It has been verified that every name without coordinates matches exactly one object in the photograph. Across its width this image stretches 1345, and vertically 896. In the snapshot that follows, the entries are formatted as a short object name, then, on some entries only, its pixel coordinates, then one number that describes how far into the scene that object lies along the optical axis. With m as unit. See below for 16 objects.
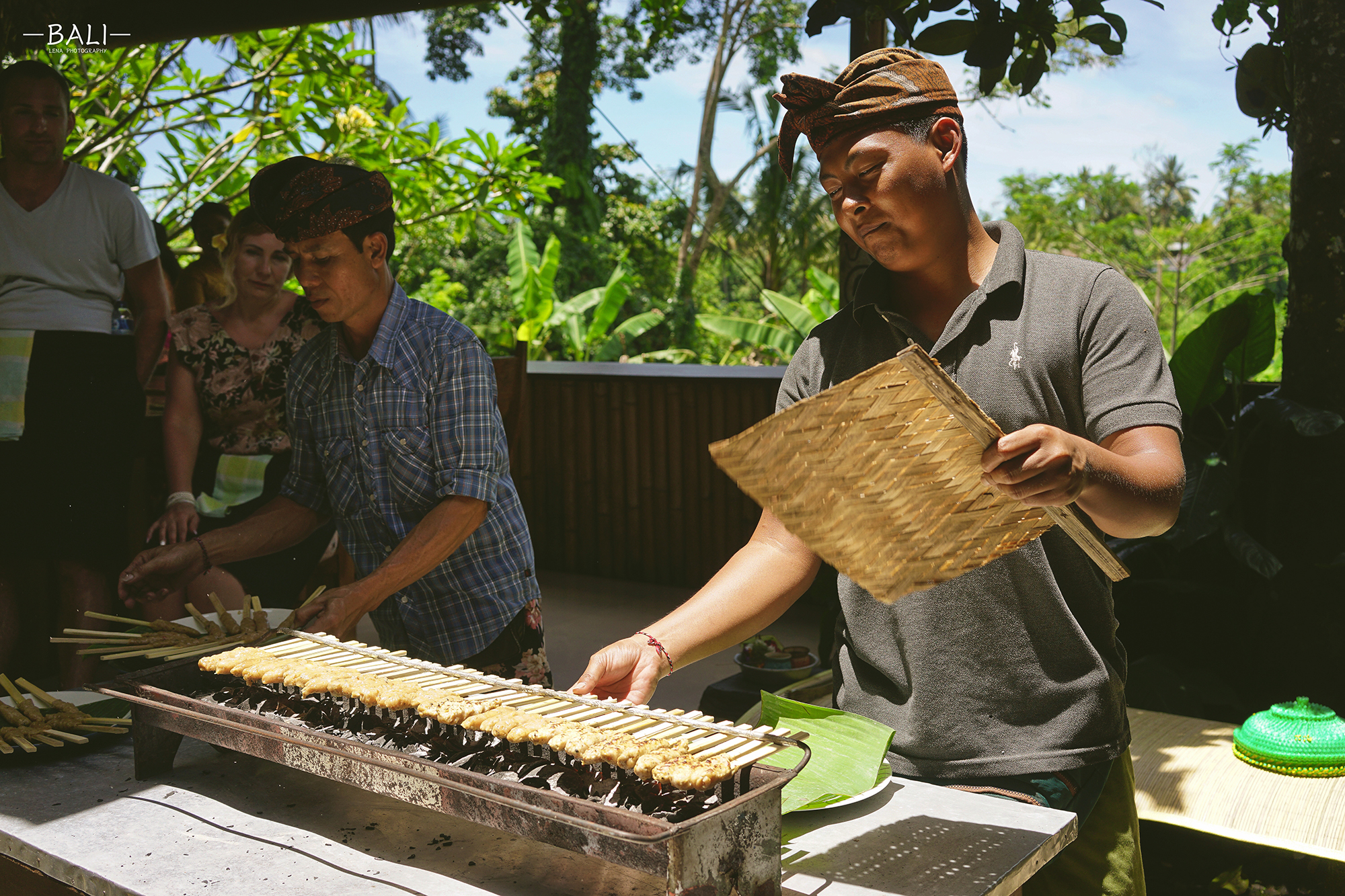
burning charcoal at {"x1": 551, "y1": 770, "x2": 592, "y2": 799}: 1.36
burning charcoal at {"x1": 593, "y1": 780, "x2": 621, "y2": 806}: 1.32
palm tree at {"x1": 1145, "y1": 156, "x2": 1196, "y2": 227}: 30.98
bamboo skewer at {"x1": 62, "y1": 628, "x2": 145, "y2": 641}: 1.98
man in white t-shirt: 3.44
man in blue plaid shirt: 2.30
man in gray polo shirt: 1.53
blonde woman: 3.47
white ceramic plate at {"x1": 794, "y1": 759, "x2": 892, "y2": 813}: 1.50
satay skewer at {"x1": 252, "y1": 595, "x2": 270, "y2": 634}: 2.10
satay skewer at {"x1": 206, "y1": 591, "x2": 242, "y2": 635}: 2.09
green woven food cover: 2.94
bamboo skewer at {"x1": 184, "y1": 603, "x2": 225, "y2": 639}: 2.07
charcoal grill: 1.15
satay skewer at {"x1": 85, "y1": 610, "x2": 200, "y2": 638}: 2.07
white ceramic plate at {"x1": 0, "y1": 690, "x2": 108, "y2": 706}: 2.10
